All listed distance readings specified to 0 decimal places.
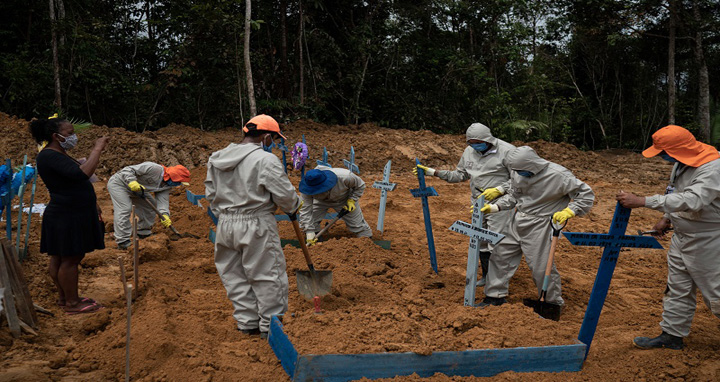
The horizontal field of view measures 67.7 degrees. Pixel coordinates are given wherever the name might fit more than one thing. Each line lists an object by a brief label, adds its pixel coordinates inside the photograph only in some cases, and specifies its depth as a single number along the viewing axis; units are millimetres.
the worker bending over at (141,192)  6629
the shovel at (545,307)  4792
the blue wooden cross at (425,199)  5855
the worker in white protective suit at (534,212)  4645
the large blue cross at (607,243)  3336
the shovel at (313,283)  4746
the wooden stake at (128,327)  2614
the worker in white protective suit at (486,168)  5500
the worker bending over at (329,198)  6230
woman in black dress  4230
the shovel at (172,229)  6775
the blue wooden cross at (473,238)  4340
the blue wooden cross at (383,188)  6969
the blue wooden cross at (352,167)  8242
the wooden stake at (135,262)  4512
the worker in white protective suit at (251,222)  3941
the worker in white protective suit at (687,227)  3666
